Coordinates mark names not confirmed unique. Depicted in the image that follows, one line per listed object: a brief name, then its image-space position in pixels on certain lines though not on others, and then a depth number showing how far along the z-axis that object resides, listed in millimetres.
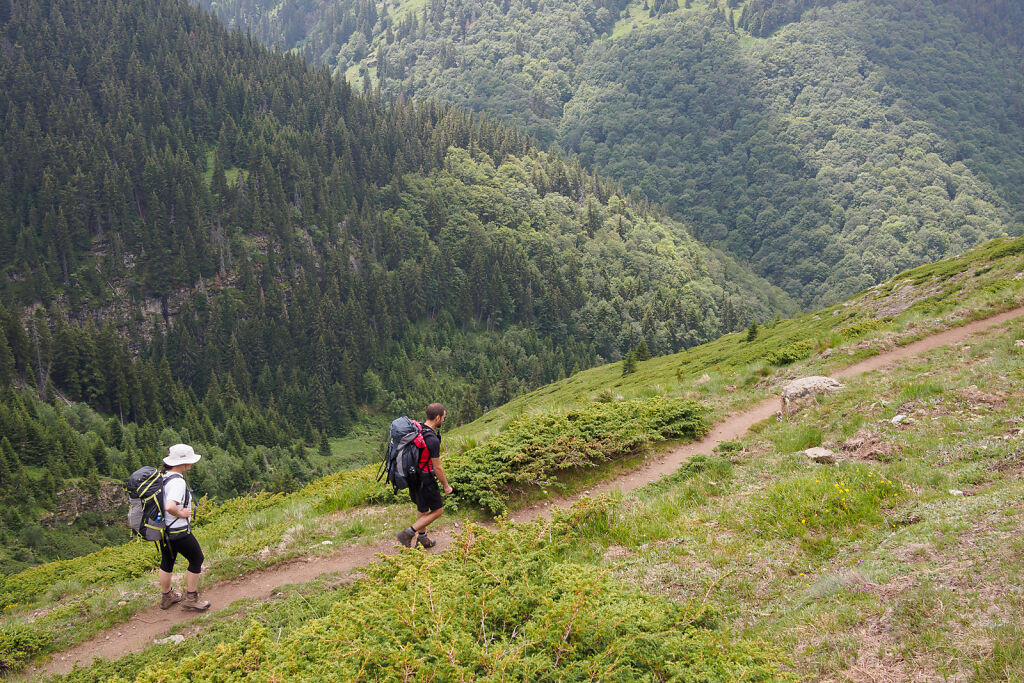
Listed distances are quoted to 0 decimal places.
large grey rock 19531
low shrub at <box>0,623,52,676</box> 10250
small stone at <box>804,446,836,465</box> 14242
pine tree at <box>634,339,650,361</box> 73925
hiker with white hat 11336
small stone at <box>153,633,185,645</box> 10391
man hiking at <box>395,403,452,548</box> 12008
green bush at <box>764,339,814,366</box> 27297
